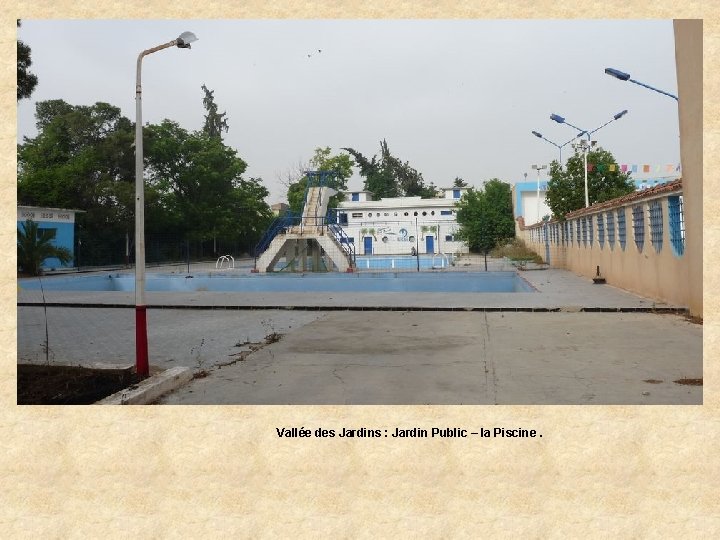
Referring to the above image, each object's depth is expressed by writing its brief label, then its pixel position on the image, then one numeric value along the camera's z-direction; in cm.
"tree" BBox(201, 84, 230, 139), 5756
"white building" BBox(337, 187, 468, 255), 5056
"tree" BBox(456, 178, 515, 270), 4375
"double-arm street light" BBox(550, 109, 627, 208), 2402
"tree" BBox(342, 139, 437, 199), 7088
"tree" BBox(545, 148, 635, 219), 2769
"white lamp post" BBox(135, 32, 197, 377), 556
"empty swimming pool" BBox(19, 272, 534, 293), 2150
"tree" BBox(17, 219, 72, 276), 2452
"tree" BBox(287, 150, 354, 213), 5288
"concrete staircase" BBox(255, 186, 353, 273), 2583
